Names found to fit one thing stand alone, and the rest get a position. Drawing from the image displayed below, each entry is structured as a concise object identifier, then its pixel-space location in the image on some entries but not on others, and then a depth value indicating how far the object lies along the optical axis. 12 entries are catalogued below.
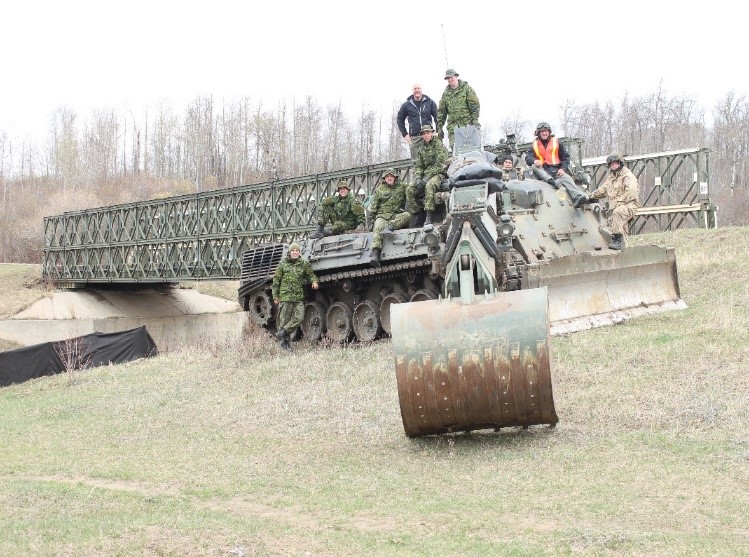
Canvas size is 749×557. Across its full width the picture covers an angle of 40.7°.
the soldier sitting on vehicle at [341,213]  18.36
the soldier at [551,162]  16.77
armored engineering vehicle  8.35
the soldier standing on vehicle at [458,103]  16.16
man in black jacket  17.19
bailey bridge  25.54
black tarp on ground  20.32
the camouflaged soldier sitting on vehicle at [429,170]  15.96
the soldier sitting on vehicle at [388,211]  16.84
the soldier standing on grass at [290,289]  18.05
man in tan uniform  16.59
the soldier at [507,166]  16.34
